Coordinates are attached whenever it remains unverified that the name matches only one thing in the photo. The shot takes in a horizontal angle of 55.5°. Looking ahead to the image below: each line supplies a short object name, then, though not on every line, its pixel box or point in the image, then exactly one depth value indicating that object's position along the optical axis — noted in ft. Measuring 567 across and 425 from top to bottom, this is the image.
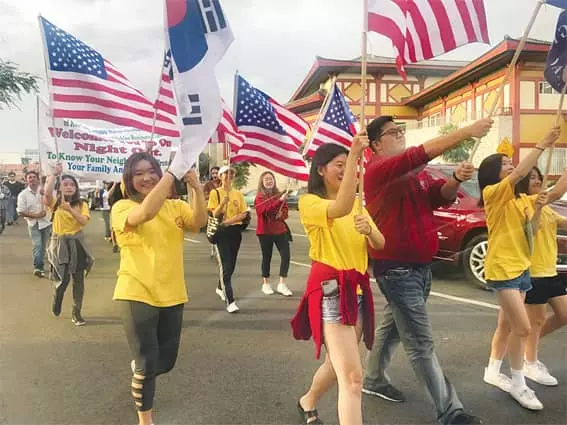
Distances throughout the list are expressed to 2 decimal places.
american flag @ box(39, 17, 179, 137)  13.78
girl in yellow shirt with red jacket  8.57
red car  22.74
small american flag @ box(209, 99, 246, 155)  18.67
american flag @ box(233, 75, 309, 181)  17.42
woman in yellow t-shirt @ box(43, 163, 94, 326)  17.93
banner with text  16.71
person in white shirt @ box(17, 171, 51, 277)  27.27
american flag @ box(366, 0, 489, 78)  9.32
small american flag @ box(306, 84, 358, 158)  17.40
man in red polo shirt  9.61
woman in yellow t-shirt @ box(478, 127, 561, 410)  10.90
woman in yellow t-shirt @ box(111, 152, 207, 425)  9.41
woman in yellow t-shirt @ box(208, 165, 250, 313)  19.09
